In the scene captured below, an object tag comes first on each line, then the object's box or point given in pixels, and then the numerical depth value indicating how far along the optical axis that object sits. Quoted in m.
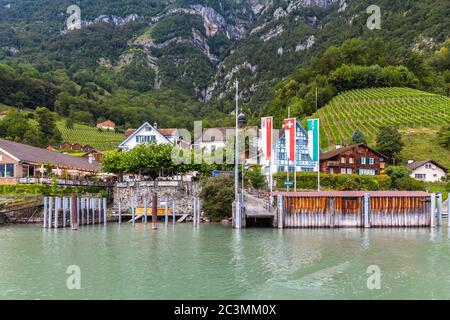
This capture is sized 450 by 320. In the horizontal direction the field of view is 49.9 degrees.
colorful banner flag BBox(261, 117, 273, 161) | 53.34
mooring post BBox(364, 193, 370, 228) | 46.90
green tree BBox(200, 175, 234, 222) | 55.71
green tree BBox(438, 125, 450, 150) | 85.79
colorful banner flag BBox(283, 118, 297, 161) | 52.53
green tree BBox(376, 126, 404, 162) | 82.75
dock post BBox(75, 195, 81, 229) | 48.80
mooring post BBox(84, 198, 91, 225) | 52.25
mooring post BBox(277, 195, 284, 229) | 46.86
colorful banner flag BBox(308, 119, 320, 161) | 55.16
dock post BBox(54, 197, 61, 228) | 47.02
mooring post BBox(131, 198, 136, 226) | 54.77
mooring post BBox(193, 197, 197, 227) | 53.13
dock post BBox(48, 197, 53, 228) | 46.59
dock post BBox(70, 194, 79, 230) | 47.00
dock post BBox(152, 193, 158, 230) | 48.94
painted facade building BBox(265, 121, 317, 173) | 75.39
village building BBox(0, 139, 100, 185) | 56.69
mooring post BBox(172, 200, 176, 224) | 57.16
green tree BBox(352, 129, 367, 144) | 86.94
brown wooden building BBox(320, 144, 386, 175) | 75.50
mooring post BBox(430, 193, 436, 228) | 47.12
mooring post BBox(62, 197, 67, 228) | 48.37
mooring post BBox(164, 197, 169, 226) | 54.48
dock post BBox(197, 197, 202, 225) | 53.51
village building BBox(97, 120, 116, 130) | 151.12
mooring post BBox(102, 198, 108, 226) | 54.56
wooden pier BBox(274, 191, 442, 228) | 47.12
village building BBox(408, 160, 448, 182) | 77.38
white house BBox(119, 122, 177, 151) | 86.88
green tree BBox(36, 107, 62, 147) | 112.62
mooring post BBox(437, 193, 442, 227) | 48.81
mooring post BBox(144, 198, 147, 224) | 54.59
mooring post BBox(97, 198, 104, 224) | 55.00
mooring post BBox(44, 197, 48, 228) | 46.98
